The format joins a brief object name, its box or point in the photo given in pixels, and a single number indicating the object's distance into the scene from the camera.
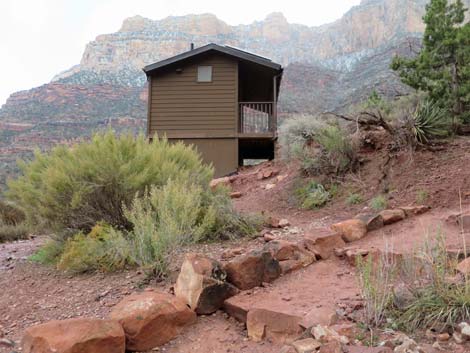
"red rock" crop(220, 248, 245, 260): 3.97
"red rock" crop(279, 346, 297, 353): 2.09
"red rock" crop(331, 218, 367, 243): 4.51
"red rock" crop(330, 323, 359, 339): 2.26
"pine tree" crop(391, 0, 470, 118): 7.44
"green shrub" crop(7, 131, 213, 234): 4.45
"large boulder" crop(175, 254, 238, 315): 2.97
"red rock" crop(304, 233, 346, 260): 4.05
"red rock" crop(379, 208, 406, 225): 4.89
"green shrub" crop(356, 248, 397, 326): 2.38
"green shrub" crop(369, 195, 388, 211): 5.61
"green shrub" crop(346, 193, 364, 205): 6.19
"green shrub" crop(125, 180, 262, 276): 3.51
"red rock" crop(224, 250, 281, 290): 3.27
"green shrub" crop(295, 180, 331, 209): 6.65
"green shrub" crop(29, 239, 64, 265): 4.68
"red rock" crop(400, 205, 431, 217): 5.11
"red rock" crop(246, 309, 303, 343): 2.51
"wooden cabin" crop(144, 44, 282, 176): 12.39
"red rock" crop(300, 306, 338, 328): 2.44
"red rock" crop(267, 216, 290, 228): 5.48
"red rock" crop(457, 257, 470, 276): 2.67
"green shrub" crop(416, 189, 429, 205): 5.45
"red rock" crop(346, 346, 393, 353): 1.98
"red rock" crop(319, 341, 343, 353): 2.03
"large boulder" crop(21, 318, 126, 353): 2.26
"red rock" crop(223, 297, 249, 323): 2.84
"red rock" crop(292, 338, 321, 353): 2.07
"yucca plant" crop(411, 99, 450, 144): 6.59
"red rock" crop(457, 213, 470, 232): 4.19
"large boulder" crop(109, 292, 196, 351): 2.58
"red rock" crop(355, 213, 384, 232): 4.72
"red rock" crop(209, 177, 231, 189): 10.32
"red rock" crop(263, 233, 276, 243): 4.66
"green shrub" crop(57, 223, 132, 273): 3.87
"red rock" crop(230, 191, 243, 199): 9.14
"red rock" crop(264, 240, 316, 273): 3.69
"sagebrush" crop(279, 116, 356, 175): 7.26
